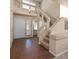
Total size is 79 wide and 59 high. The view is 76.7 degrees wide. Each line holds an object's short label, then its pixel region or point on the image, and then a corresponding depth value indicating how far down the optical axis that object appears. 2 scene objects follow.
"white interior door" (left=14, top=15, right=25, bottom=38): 3.79
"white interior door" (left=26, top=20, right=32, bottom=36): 4.25
